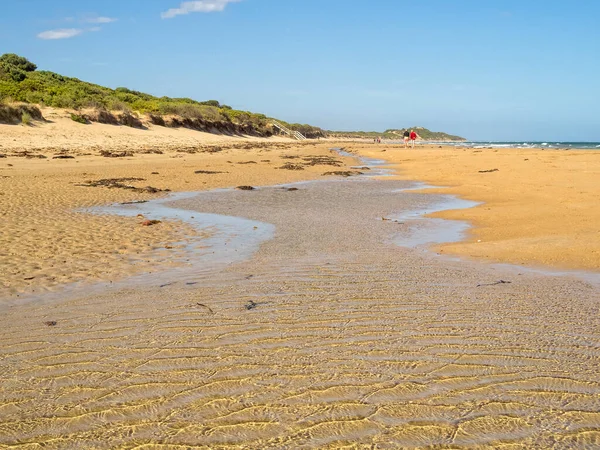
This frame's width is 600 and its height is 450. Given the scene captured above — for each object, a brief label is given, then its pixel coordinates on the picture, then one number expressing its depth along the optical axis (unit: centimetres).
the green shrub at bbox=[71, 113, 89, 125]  3516
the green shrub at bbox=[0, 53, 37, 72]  5619
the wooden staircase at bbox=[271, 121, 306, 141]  8018
